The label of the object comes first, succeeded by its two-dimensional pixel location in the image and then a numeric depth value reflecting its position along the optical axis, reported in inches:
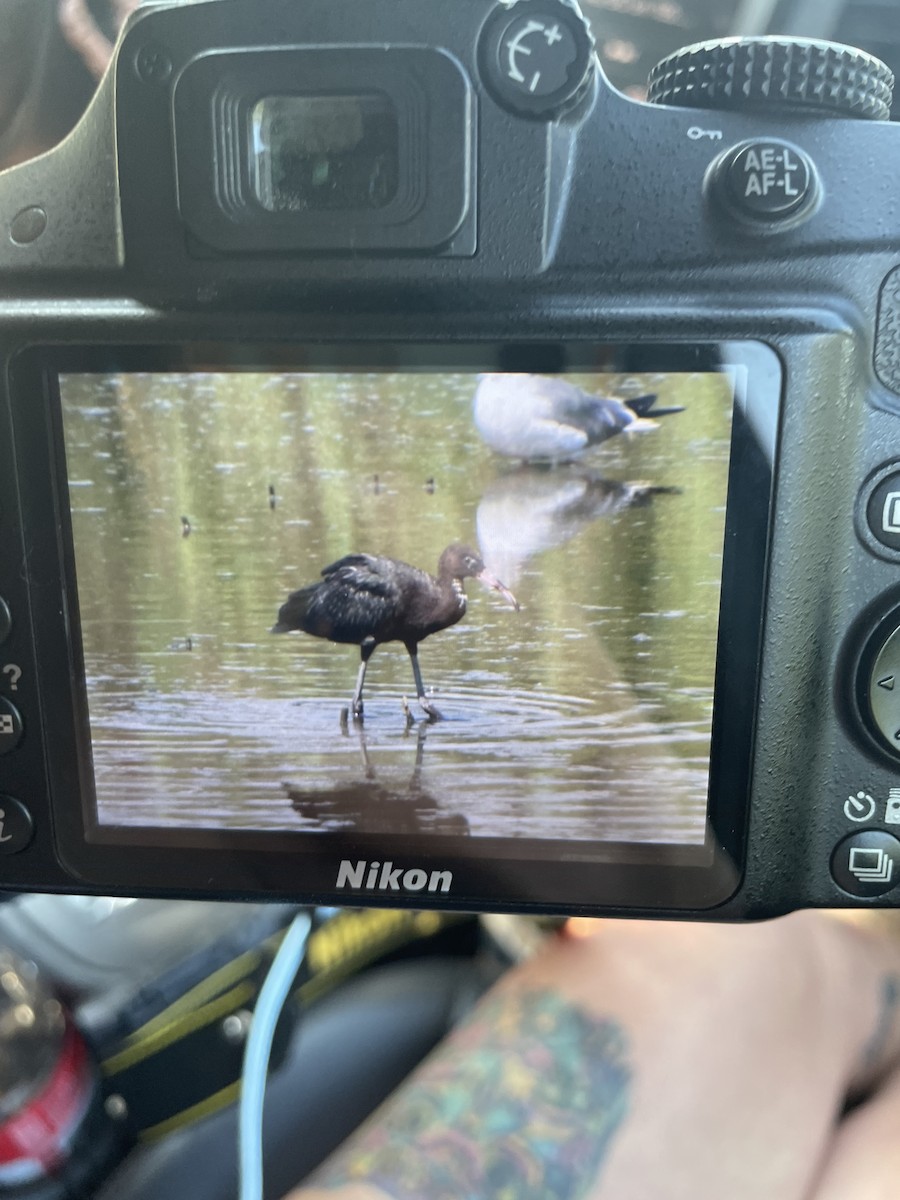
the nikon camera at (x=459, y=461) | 3.3
